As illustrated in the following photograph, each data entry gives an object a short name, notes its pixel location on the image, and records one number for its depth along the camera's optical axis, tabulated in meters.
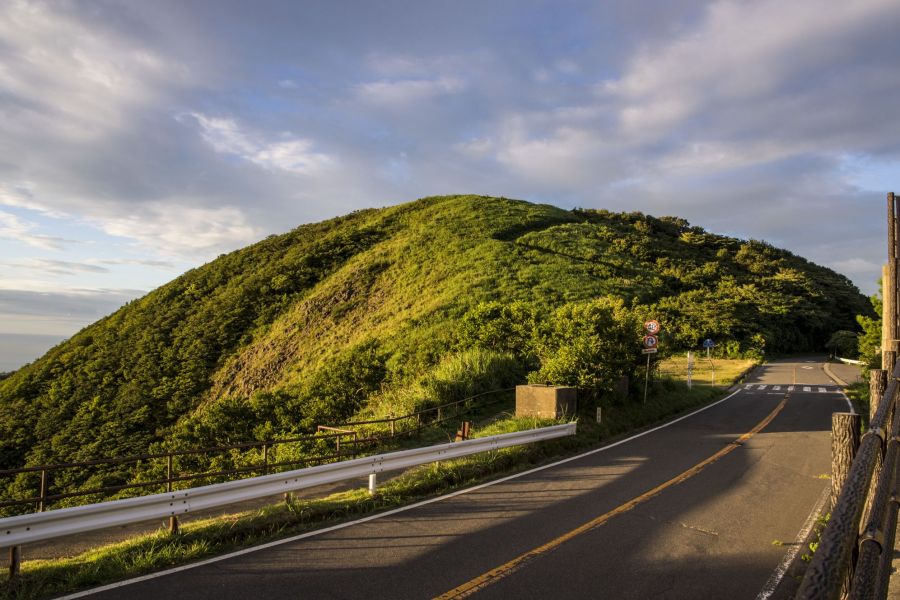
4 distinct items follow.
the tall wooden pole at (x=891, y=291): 13.08
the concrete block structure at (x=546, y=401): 14.29
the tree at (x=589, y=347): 16.03
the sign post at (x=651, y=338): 18.69
